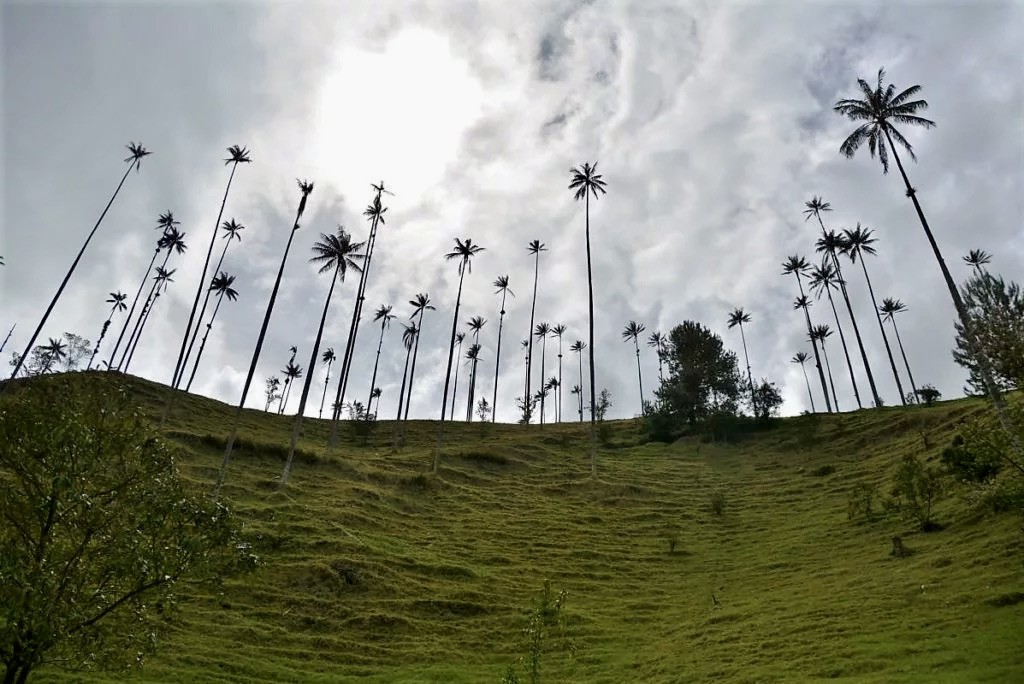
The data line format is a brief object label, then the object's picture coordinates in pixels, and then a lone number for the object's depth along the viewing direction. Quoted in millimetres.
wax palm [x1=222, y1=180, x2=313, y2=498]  46203
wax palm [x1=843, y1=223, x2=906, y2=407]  84188
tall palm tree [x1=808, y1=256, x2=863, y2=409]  91256
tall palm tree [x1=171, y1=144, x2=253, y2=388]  67688
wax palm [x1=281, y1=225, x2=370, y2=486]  64062
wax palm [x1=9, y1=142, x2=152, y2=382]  54788
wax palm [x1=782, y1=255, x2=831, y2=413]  99944
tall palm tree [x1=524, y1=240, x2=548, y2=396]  101000
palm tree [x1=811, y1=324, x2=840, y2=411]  104519
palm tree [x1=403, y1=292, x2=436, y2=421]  87812
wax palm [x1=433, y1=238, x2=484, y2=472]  78062
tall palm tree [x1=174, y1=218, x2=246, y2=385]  75119
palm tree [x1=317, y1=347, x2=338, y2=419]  131625
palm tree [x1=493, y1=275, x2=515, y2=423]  107712
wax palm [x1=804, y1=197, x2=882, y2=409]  85688
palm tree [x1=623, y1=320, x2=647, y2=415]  137875
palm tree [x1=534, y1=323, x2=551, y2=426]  128500
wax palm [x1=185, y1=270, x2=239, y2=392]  84688
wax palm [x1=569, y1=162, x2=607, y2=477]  74312
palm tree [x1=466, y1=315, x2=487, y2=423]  111125
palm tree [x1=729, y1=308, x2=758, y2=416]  117312
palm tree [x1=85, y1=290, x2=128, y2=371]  105188
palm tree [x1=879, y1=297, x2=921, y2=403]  104375
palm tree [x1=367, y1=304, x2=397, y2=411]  107200
